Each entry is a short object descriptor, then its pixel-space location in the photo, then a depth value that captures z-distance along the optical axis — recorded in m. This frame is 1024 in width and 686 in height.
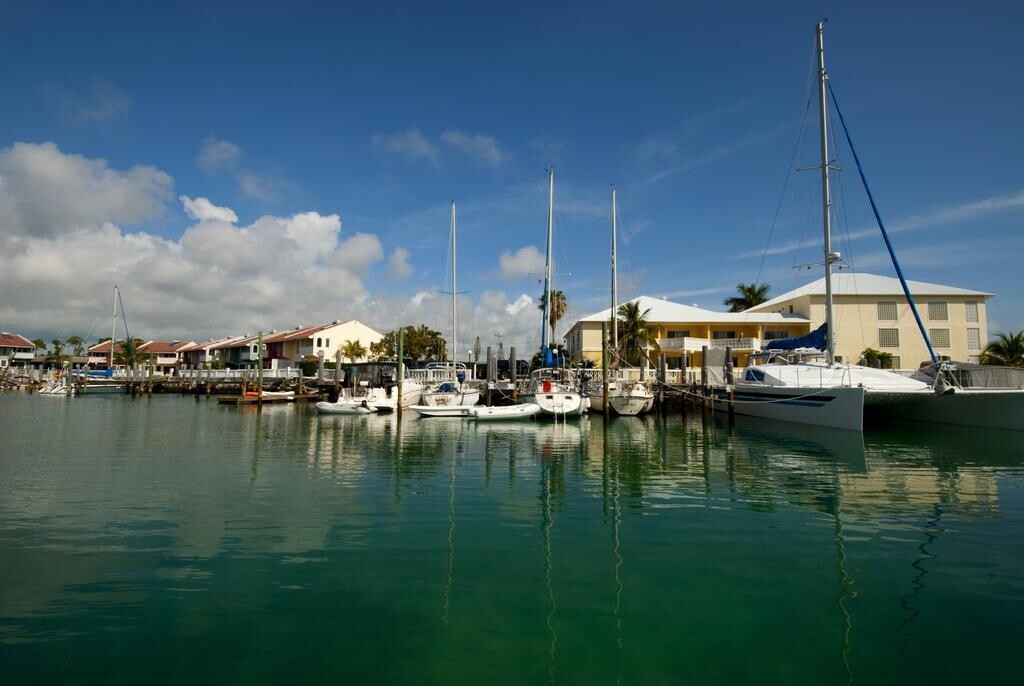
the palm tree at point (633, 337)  51.33
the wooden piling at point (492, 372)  40.28
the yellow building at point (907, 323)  51.53
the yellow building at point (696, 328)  52.03
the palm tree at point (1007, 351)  44.09
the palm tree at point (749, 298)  68.50
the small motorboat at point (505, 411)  33.27
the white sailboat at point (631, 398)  35.81
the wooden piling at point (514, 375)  39.06
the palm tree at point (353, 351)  79.12
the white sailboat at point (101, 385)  74.75
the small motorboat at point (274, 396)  52.34
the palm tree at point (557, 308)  58.03
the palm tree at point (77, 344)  113.64
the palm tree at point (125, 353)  102.15
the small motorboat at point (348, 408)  39.28
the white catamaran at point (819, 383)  26.41
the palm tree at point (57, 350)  111.49
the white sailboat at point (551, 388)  33.94
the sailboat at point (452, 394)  37.50
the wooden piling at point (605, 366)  31.78
